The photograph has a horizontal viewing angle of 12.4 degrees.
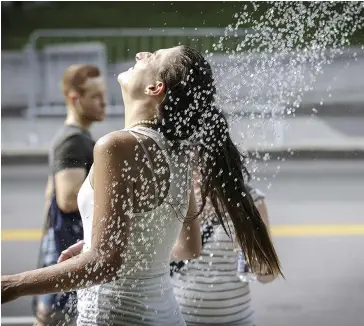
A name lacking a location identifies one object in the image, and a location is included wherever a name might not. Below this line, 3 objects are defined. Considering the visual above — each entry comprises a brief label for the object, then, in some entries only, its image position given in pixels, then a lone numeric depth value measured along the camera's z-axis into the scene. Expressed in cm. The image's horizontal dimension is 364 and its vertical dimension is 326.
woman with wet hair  411
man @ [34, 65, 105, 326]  465
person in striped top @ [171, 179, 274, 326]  464
